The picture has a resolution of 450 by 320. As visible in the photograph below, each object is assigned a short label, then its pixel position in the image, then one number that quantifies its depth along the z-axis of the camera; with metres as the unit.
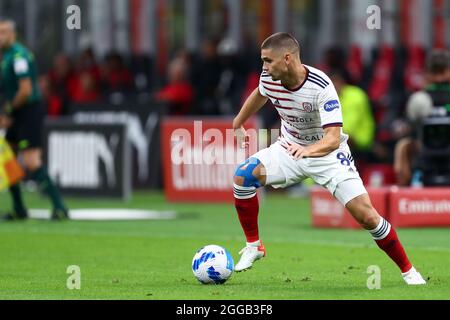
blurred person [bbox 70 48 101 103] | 24.20
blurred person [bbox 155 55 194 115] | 23.31
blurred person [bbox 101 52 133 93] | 24.81
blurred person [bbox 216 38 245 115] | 23.58
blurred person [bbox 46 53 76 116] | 24.70
